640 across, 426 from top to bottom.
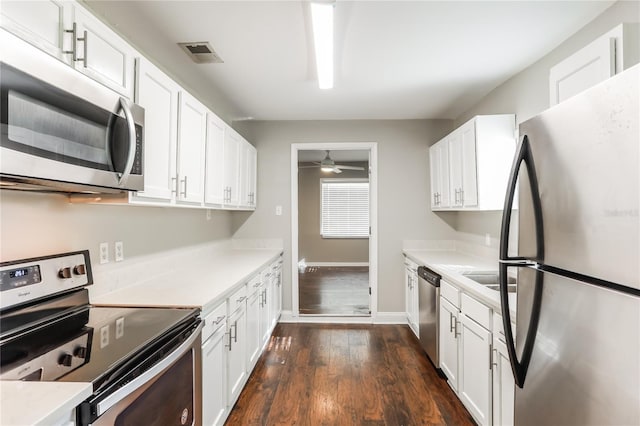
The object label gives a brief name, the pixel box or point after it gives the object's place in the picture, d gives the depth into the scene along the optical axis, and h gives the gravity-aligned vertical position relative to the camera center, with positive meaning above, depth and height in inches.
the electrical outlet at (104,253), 67.6 -8.2
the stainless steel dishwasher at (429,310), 104.9 -33.4
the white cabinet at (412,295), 131.5 -35.4
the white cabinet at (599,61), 52.6 +28.6
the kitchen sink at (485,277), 95.7 -18.9
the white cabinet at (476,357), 66.0 -35.2
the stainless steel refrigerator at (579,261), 31.3 -5.2
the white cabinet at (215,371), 65.0 -34.9
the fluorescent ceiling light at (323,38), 62.3 +43.2
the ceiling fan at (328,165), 224.2 +39.0
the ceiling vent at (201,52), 85.0 +47.7
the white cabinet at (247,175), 131.3 +18.9
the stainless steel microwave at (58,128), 34.7 +12.0
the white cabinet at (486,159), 102.2 +20.1
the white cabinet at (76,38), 39.4 +26.6
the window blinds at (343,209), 293.7 +7.9
